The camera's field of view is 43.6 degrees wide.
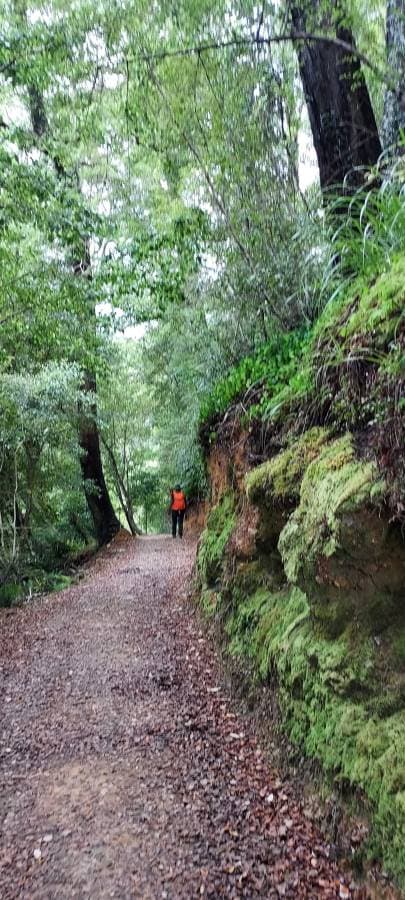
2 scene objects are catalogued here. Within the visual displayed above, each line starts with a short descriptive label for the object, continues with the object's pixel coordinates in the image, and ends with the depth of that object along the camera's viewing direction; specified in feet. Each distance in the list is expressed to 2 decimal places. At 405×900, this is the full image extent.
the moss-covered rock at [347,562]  7.60
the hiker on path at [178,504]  47.83
